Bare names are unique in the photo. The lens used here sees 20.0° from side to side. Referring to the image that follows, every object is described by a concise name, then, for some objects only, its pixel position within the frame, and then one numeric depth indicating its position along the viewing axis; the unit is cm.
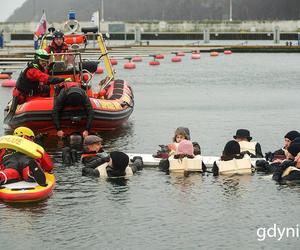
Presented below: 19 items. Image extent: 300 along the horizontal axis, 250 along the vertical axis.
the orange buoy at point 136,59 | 6969
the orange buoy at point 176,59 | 7038
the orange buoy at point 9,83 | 4431
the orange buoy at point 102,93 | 2760
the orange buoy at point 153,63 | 6594
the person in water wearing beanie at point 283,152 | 1884
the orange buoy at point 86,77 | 2647
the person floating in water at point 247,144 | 2016
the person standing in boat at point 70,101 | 2309
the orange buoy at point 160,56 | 7188
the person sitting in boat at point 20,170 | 1633
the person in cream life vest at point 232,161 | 1864
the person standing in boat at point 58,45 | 2561
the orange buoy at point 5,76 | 4975
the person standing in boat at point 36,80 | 2398
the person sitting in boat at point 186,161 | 1889
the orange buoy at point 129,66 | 6163
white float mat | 1988
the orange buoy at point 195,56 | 7439
